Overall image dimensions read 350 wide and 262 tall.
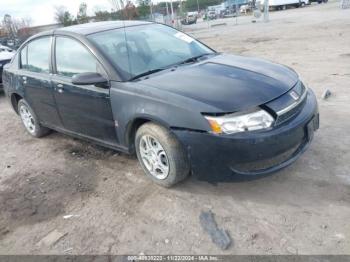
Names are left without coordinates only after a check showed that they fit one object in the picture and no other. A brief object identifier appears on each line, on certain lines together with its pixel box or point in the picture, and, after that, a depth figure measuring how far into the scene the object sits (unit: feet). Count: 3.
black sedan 10.07
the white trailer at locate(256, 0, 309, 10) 150.30
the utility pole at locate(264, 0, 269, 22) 95.18
